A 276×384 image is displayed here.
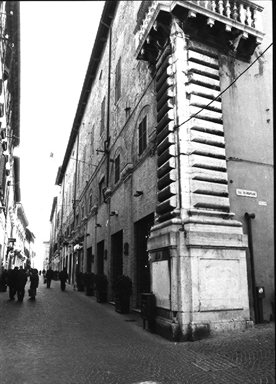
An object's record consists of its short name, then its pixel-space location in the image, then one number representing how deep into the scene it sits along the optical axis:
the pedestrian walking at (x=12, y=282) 18.12
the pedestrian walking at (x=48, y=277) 27.77
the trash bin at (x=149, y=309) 9.32
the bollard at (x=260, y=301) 8.80
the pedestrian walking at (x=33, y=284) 18.12
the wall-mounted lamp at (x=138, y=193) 12.62
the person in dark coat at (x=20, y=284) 17.13
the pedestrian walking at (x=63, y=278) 24.94
